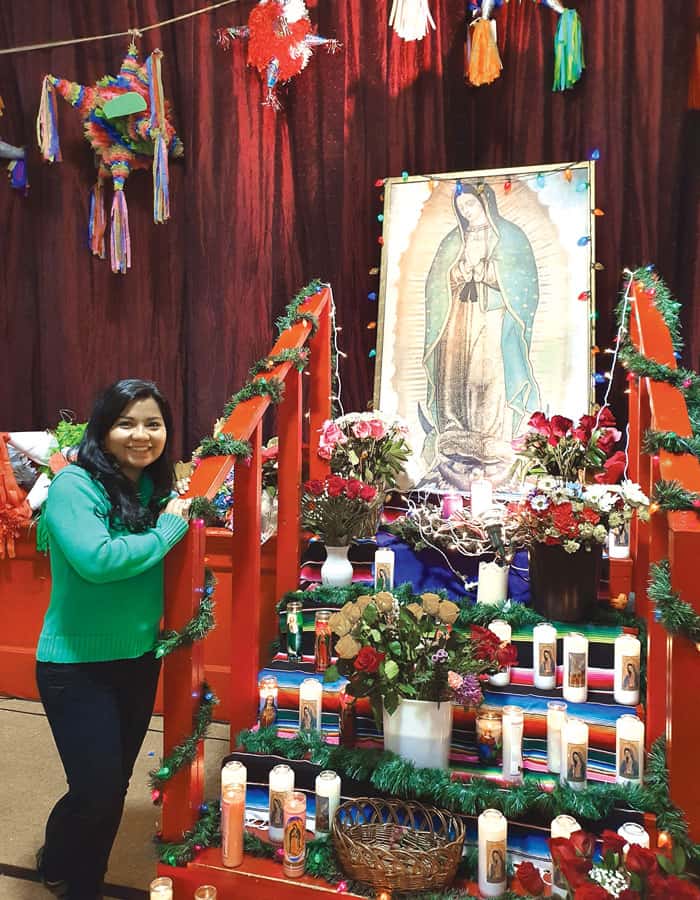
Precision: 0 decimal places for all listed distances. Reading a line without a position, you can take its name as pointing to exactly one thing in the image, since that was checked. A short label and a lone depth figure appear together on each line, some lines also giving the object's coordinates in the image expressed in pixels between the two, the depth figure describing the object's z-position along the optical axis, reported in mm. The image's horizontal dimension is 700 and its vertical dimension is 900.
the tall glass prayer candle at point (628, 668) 2180
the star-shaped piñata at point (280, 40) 3818
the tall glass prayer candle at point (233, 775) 2008
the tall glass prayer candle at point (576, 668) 2195
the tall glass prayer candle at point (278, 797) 1987
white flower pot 2000
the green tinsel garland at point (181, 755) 1991
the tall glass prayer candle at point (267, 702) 2312
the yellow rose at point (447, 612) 2043
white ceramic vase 2754
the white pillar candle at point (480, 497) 2909
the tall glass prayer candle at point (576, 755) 1954
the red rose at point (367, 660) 1958
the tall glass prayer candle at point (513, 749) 2002
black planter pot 2432
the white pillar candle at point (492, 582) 2539
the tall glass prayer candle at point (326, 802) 1966
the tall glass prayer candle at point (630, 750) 1937
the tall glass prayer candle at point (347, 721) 2156
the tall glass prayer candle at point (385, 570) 2672
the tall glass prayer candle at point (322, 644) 2441
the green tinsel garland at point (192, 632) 1953
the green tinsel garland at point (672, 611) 1664
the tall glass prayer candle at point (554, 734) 2041
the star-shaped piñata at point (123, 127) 3865
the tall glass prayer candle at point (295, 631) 2539
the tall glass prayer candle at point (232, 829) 1937
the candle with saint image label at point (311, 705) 2240
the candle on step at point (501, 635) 2270
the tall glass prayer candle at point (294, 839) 1883
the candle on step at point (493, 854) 1785
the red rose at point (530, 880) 1398
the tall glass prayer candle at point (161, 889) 1760
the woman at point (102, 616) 1828
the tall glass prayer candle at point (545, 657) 2268
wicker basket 1768
